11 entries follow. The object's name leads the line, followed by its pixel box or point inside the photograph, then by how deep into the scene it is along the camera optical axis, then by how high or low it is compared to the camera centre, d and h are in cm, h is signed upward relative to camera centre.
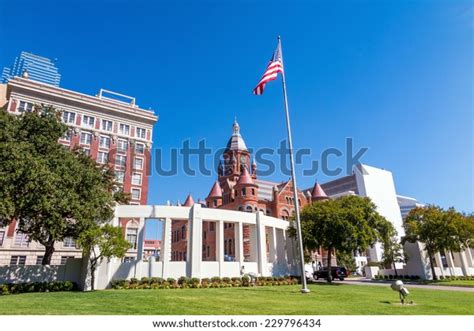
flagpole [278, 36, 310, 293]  1775 +535
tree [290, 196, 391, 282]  3025 +344
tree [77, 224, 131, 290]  2111 +179
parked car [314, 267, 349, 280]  3747 -121
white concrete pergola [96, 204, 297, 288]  2430 +125
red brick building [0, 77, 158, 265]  4388 +2213
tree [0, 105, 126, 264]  1944 +570
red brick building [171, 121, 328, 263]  5616 +1327
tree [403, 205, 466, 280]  3544 +330
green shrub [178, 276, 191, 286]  2388 -105
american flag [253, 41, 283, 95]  1975 +1183
